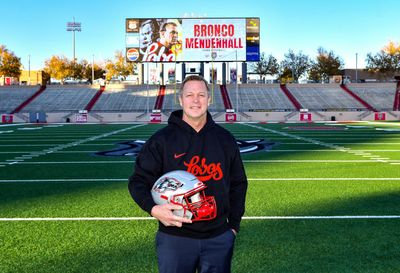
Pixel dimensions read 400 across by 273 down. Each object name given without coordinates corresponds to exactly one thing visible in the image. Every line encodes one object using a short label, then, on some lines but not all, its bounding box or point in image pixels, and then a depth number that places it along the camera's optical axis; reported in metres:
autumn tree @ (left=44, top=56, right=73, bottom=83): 70.38
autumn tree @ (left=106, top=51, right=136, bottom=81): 72.31
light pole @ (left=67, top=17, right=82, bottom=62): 74.75
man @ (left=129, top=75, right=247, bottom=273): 2.47
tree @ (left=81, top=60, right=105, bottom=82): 78.75
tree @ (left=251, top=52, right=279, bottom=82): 78.88
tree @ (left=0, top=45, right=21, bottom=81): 69.88
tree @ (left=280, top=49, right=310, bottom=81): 79.12
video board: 43.62
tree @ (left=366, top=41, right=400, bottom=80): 70.25
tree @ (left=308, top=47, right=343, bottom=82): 75.19
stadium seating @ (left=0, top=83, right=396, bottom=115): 44.59
